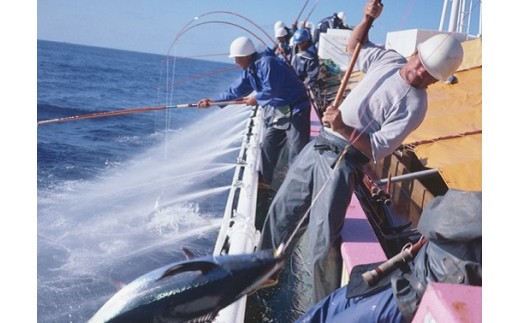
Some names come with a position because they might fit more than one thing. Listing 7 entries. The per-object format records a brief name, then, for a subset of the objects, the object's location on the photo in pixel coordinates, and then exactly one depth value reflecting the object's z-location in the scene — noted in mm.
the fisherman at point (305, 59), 8531
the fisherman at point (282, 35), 11049
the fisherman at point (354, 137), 2636
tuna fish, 1620
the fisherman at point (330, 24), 16688
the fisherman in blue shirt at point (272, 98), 4629
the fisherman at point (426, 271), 1584
